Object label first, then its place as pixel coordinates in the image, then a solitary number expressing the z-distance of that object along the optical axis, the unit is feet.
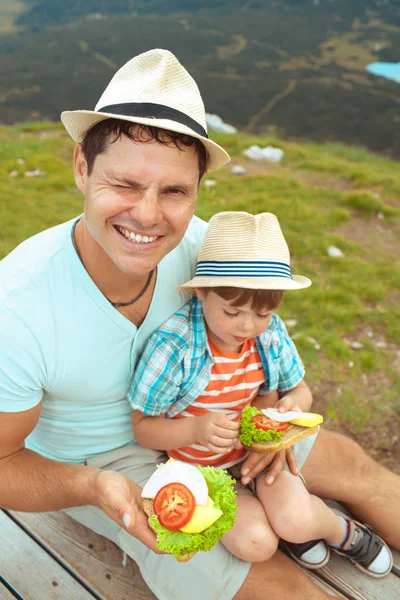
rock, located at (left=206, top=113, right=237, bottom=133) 38.63
